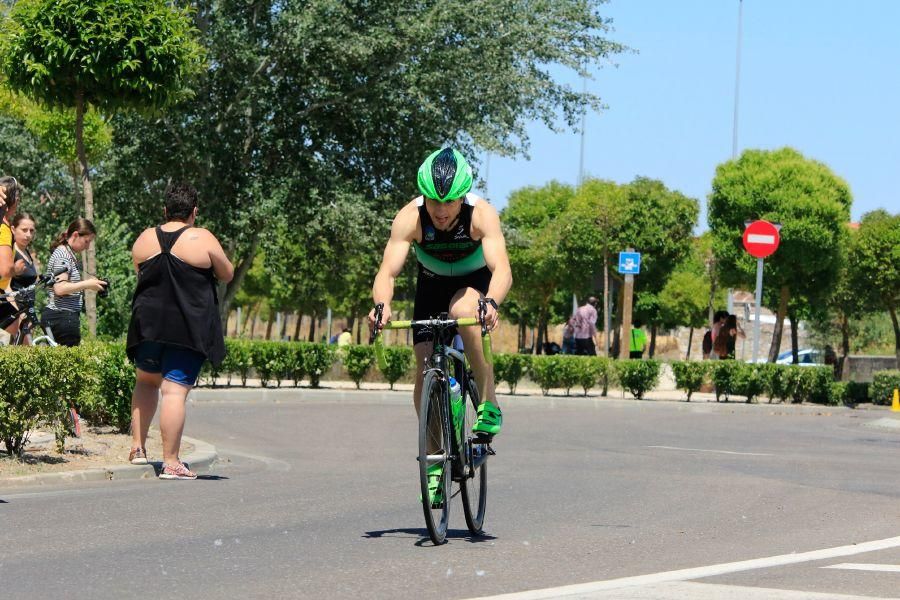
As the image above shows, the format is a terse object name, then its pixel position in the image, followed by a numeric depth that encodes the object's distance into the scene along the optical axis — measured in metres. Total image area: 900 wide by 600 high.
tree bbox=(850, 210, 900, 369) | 55.44
